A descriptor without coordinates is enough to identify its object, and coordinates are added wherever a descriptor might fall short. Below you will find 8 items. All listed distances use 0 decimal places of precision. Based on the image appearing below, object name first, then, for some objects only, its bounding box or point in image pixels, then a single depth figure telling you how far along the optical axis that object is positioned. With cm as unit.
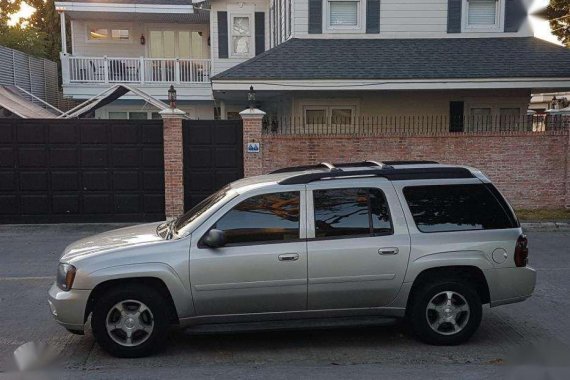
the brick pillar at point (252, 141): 1283
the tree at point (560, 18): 2637
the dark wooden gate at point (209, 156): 1301
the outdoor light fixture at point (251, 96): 1317
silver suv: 518
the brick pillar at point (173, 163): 1274
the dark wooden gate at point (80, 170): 1273
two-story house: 1390
